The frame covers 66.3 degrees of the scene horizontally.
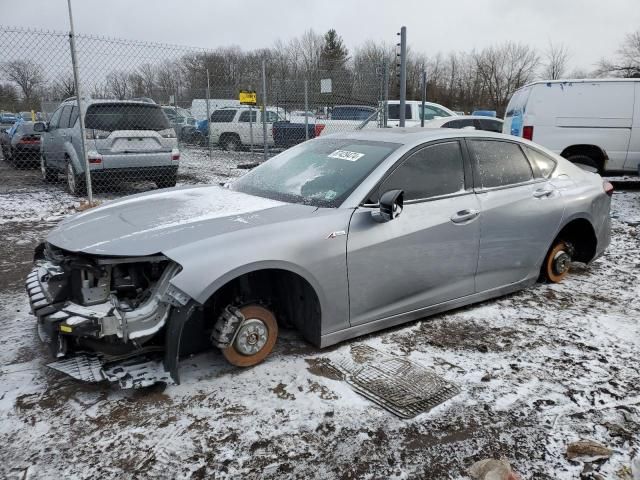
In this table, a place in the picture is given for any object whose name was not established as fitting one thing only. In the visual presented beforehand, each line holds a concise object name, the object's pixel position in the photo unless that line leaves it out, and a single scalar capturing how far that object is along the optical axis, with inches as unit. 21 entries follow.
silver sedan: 107.0
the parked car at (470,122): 510.6
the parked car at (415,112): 569.6
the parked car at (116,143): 319.0
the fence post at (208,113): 573.4
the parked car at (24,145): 512.4
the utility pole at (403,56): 291.7
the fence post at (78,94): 273.4
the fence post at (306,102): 493.6
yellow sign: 474.9
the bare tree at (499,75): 2279.8
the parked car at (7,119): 820.0
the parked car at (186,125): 693.3
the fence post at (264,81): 424.0
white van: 349.7
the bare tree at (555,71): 2224.4
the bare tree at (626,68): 1845.5
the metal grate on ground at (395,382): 108.7
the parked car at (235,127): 680.4
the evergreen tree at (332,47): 2278.9
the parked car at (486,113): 907.8
